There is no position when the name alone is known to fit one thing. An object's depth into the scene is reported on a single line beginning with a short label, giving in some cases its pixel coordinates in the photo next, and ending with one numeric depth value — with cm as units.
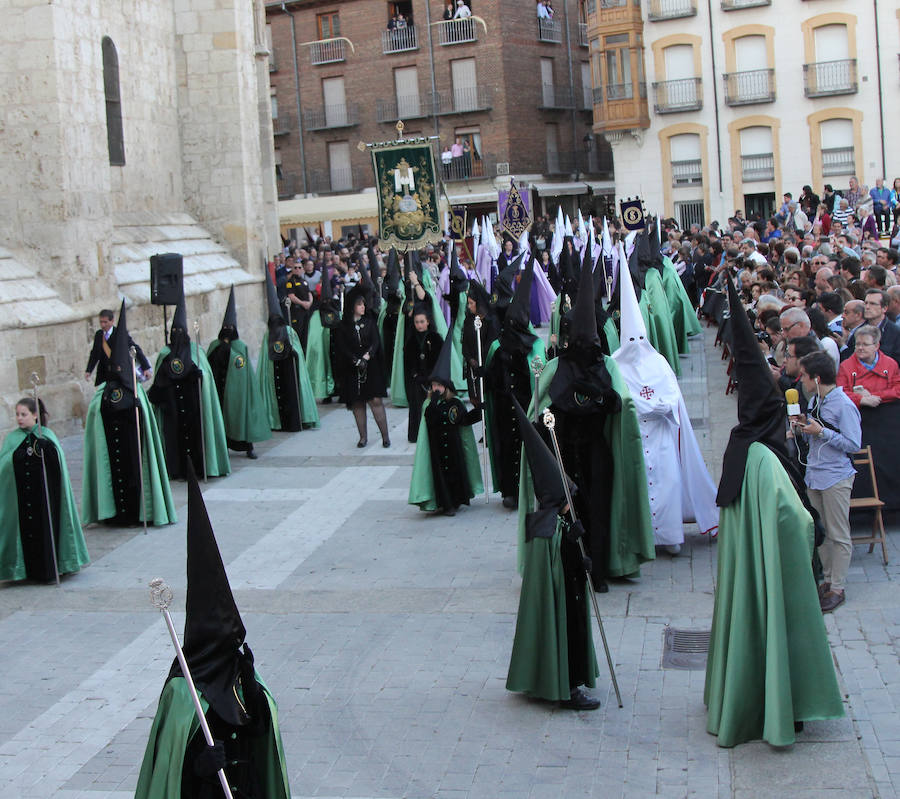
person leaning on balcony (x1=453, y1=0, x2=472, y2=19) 4316
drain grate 734
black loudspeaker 1386
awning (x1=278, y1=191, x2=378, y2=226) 4294
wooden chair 881
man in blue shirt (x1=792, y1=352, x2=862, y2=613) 766
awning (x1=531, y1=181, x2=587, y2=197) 4469
